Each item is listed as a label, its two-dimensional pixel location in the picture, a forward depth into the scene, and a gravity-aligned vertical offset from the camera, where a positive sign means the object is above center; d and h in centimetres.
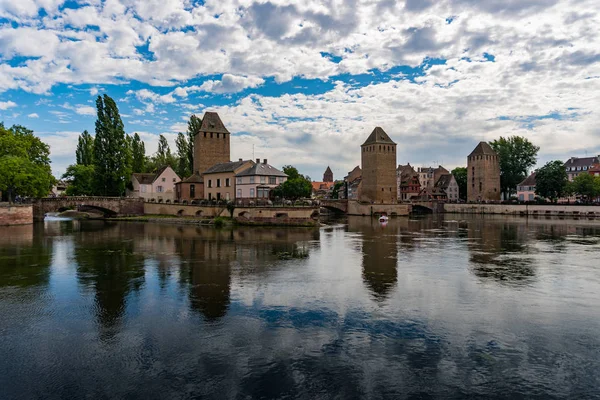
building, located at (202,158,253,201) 5831 +382
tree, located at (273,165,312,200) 5541 +206
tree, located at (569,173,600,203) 7850 +308
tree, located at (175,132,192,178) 8012 +1011
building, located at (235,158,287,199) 5491 +320
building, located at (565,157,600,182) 10369 +928
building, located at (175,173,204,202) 6444 +258
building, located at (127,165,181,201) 6519 +333
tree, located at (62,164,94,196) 7075 +503
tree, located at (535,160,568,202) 7919 +411
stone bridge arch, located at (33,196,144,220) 5431 +31
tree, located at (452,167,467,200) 10694 +553
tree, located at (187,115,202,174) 7581 +1325
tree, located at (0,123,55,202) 4484 +468
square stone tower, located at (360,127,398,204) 8147 +677
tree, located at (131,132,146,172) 7604 +894
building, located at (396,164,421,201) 11538 +560
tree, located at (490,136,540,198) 9638 +1003
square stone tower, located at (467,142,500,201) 9169 +664
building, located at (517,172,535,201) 9358 +296
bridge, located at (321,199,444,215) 7781 -60
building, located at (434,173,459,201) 10981 +372
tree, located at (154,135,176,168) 9169 +1186
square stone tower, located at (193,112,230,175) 6981 +1036
